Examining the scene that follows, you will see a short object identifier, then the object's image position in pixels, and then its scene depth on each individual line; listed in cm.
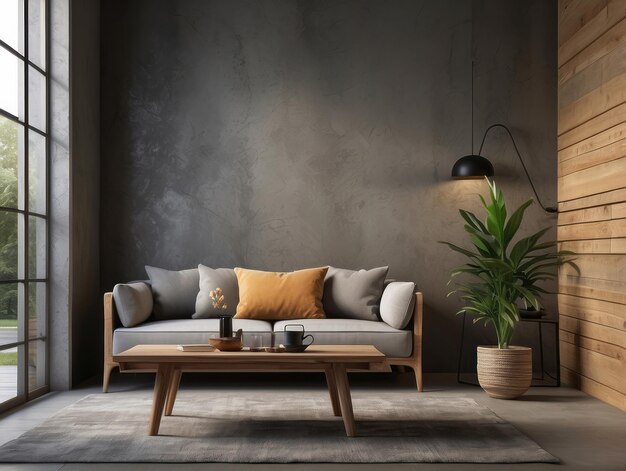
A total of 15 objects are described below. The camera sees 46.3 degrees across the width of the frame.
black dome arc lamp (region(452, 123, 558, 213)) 525
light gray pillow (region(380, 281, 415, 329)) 477
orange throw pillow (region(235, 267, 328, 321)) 509
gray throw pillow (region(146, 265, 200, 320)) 518
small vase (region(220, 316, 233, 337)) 373
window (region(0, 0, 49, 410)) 411
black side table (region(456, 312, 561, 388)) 502
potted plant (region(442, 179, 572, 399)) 453
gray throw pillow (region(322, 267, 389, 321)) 518
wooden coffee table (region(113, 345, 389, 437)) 343
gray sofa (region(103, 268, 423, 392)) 468
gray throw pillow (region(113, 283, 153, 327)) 475
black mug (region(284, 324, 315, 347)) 359
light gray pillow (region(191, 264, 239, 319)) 513
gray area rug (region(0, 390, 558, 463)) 312
